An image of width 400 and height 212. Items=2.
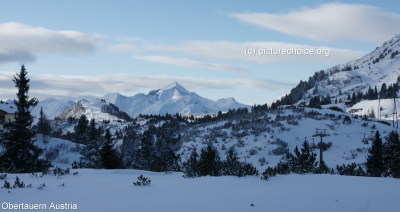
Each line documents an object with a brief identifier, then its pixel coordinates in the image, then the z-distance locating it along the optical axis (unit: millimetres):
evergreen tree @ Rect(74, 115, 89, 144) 64338
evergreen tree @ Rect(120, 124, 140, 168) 47625
